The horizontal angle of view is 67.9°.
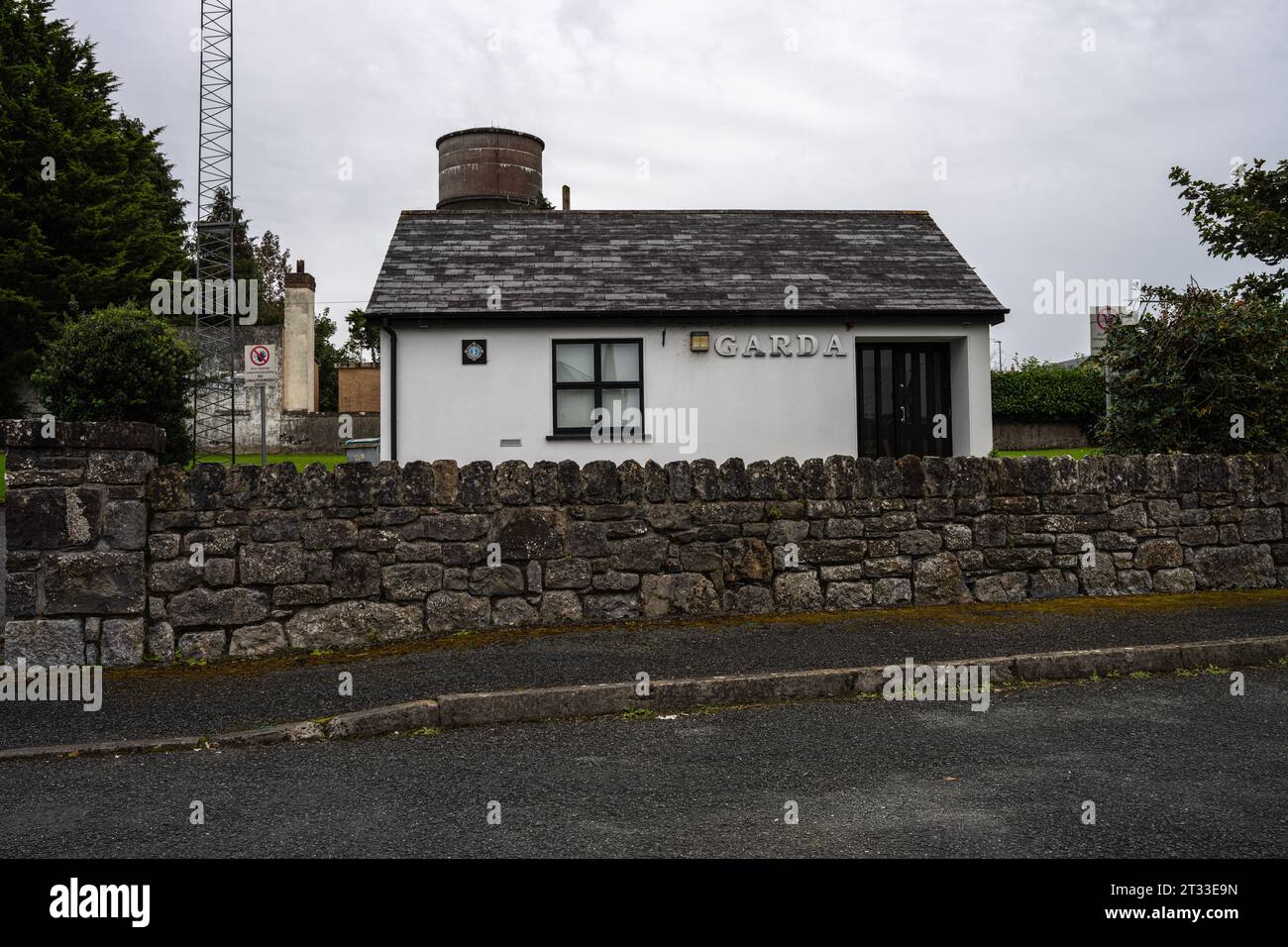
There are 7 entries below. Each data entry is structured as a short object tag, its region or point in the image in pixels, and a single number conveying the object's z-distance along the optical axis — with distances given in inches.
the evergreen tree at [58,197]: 1140.5
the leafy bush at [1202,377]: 365.7
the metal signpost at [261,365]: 1174.3
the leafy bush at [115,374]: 335.0
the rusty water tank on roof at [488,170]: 976.9
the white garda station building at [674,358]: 513.3
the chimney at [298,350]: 1230.9
